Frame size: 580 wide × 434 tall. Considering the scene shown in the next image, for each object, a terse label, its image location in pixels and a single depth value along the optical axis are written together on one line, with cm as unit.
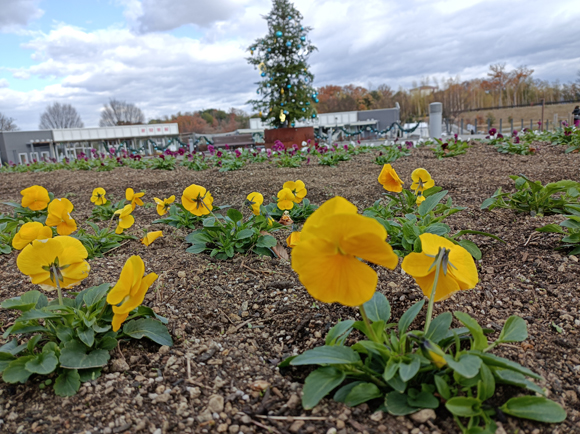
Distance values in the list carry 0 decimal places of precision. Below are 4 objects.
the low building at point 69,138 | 3428
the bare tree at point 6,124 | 4484
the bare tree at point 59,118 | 5097
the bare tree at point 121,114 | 5425
